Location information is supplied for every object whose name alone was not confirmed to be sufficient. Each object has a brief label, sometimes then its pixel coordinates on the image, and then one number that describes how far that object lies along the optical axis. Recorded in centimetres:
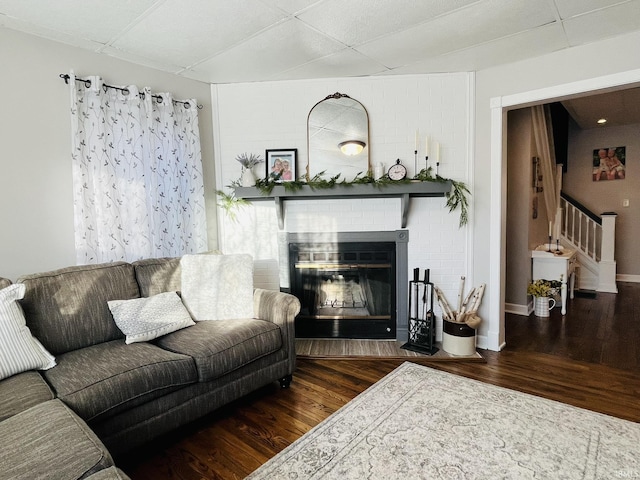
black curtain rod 252
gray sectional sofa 124
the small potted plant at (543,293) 419
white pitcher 418
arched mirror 329
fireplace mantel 306
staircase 546
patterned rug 171
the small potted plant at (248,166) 328
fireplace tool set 314
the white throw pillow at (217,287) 261
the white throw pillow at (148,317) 223
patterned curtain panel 261
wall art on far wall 591
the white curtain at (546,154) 438
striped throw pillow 174
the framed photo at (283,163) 337
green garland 307
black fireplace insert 341
